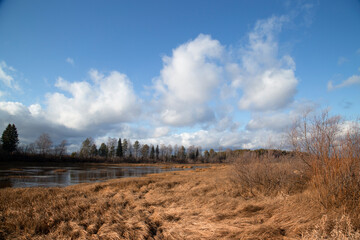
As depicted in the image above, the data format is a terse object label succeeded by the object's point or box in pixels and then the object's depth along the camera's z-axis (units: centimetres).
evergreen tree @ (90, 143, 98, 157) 10699
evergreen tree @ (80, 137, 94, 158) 9790
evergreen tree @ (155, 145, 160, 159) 13538
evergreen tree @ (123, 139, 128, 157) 11798
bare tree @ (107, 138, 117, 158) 10894
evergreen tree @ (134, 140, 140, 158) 12407
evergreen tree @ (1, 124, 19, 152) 6197
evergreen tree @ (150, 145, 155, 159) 12696
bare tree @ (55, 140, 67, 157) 8472
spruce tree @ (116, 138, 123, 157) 10817
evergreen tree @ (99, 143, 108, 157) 11449
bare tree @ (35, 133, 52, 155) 8106
